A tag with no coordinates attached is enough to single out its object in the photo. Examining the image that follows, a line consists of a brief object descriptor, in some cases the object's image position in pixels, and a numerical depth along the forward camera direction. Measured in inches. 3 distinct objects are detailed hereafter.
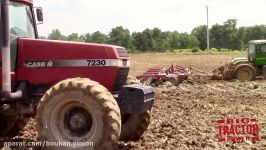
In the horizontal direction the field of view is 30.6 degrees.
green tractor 967.0
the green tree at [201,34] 4869.6
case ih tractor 259.6
